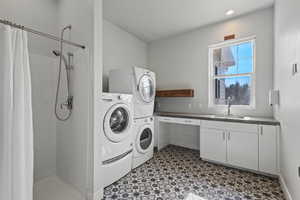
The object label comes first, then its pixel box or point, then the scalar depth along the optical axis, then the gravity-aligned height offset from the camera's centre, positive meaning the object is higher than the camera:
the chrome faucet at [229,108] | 2.78 -0.18
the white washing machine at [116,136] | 1.77 -0.53
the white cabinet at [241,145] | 2.01 -0.75
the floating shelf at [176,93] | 3.18 +0.15
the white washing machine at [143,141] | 2.35 -0.78
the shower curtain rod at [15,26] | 1.09 +0.61
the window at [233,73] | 2.74 +0.57
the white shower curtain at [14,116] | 1.02 -0.14
